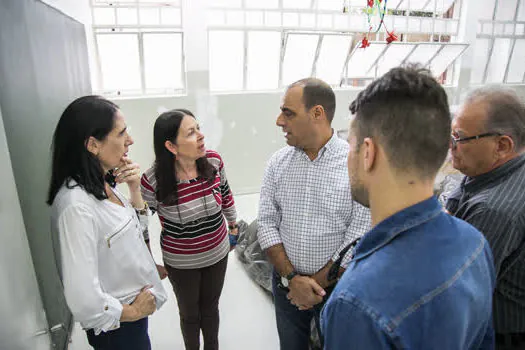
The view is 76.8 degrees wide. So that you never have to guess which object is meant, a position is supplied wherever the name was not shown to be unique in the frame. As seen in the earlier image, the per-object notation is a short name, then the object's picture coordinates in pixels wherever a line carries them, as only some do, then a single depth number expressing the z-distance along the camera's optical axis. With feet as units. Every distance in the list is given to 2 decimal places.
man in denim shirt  2.08
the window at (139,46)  13.10
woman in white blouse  3.56
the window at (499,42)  17.29
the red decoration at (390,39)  13.48
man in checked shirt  4.81
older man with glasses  3.48
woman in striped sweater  5.65
